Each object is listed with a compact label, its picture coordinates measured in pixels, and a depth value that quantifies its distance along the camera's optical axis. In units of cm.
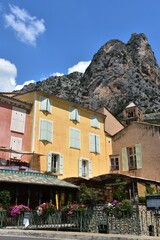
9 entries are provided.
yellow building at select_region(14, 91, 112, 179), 1973
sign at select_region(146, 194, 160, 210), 934
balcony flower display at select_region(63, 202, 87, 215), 1145
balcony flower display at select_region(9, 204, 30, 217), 1250
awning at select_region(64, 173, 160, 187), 1744
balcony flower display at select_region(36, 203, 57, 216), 1238
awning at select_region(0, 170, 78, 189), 1429
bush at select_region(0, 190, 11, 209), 1339
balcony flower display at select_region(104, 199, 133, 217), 1054
